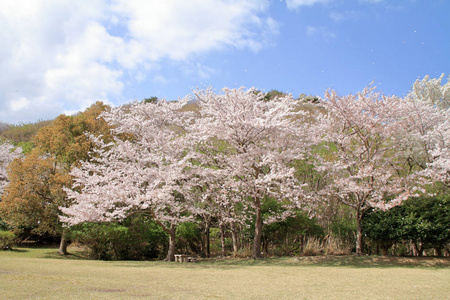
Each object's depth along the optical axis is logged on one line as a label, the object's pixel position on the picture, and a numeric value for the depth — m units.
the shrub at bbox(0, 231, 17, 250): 14.70
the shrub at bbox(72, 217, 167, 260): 12.12
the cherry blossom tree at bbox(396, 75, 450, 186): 11.45
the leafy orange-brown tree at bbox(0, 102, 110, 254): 13.39
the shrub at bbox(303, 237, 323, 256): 11.65
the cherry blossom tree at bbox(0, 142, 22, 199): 21.50
